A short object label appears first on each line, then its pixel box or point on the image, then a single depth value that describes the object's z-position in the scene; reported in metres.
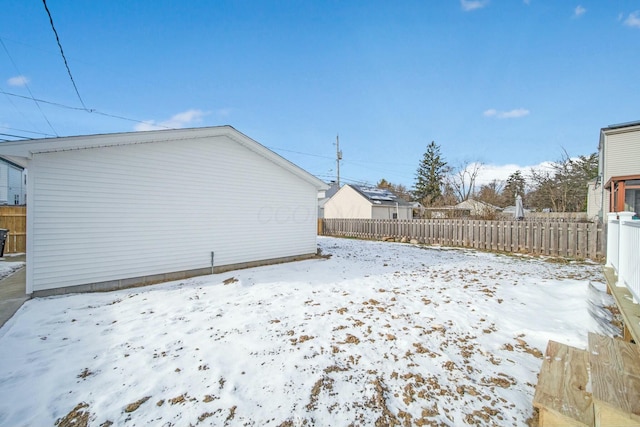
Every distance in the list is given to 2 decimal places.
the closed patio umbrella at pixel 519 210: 13.45
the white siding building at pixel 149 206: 5.12
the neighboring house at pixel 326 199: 27.35
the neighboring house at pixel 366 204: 22.72
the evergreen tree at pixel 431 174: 38.22
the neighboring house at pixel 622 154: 11.11
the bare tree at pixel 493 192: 35.19
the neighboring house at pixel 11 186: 18.81
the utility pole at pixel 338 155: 33.09
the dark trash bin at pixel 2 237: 8.96
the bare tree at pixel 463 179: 36.38
